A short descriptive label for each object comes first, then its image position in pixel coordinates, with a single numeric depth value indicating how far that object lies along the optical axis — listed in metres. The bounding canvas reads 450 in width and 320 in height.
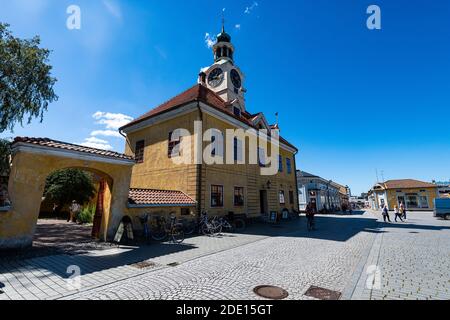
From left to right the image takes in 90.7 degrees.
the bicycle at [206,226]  13.37
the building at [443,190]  42.53
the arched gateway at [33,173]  7.76
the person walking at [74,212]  20.38
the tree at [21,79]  14.88
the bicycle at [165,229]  11.33
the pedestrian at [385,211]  21.22
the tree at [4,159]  17.42
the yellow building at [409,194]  42.41
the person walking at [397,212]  21.99
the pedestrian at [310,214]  15.24
